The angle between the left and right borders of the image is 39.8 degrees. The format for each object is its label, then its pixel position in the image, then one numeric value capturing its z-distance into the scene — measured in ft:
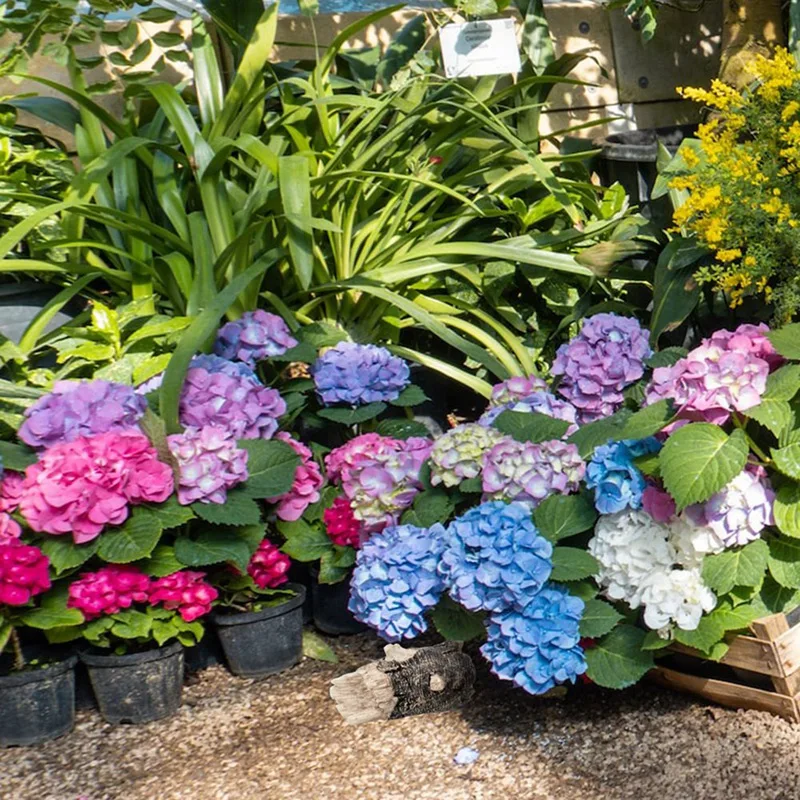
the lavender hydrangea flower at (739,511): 5.65
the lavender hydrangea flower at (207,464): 6.40
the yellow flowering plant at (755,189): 6.39
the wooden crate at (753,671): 5.78
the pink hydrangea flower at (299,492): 7.25
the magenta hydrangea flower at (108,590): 6.27
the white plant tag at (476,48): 9.31
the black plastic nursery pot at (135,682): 6.54
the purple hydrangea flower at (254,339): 7.63
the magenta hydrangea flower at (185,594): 6.48
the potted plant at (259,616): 6.97
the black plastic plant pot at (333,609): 7.54
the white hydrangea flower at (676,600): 5.68
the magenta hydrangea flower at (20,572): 6.01
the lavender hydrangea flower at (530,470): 6.23
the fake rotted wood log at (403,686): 6.50
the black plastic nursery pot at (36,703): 6.35
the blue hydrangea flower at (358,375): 7.55
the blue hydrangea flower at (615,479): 5.95
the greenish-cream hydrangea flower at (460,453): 6.47
